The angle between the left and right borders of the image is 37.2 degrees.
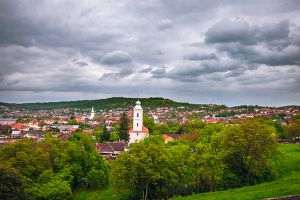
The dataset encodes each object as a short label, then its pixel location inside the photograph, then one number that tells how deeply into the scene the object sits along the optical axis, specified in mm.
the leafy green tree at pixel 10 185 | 39219
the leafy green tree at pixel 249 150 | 42250
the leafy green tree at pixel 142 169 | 39719
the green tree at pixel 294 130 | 90875
